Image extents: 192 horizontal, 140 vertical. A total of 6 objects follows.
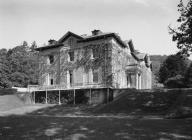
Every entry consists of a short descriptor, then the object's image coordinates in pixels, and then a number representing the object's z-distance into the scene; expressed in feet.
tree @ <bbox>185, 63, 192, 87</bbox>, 136.93
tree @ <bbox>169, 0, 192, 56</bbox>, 63.05
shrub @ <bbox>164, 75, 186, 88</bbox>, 141.69
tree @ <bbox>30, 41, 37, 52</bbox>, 354.76
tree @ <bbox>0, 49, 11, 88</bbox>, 186.91
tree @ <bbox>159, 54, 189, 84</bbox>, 163.12
